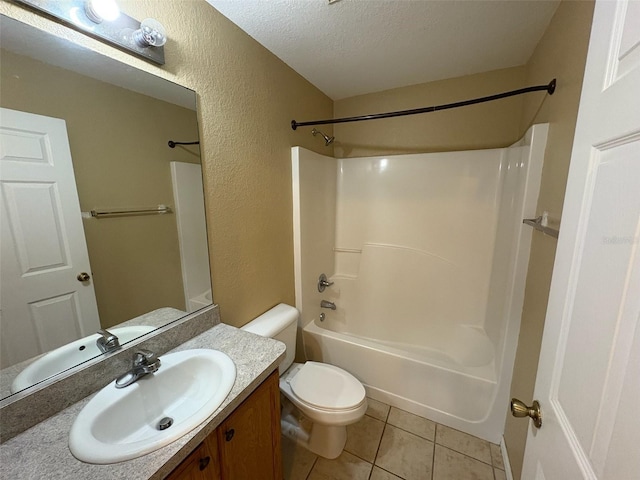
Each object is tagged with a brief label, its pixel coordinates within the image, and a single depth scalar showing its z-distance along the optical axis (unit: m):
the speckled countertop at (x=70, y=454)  0.58
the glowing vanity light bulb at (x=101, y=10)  0.76
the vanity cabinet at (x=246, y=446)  0.74
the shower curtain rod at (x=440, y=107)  1.12
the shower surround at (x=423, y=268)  1.50
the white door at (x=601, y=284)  0.38
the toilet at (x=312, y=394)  1.30
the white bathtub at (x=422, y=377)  1.51
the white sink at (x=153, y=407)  0.64
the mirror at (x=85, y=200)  0.71
